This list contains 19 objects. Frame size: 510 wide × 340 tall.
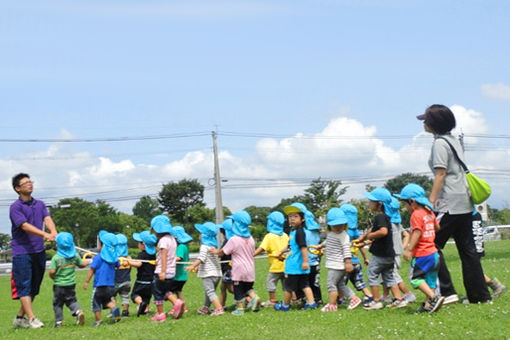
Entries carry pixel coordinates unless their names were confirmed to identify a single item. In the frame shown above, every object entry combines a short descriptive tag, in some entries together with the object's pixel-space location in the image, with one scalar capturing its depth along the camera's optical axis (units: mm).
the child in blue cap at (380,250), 9586
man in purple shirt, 10328
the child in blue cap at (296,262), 10531
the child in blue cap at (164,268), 10391
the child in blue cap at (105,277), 10812
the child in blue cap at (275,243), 11492
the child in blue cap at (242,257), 10938
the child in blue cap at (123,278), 12017
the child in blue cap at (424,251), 8344
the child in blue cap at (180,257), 11617
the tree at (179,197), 85875
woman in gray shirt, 8562
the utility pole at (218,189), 47500
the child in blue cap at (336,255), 9883
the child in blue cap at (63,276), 10750
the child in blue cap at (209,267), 10812
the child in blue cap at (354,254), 10684
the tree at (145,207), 102169
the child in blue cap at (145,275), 12031
